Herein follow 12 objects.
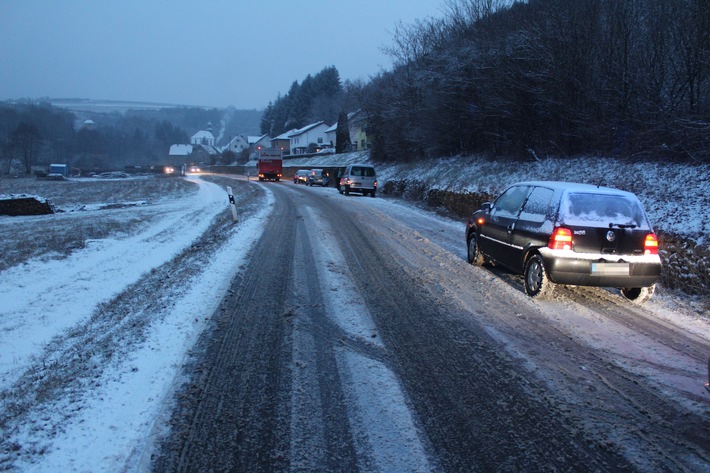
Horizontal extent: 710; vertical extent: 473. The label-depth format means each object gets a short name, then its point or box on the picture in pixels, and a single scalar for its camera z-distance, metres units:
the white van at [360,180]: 28.39
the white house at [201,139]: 189.88
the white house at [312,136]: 90.38
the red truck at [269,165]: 51.66
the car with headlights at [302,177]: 45.64
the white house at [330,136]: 85.33
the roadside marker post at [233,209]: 15.61
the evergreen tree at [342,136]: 65.69
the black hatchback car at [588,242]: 5.95
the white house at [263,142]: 115.19
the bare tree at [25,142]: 89.25
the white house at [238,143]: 139.44
